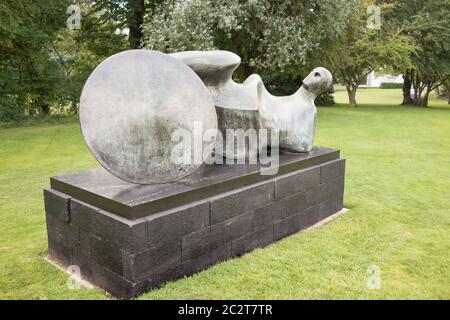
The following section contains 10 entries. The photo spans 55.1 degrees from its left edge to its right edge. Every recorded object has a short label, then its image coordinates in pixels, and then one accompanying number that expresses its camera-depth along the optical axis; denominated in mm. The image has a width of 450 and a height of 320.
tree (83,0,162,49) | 16125
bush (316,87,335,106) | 24430
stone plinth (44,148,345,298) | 3191
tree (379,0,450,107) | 21594
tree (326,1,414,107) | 19859
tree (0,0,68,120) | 13148
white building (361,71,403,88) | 50097
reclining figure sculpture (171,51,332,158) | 4062
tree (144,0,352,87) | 12711
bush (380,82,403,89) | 47088
